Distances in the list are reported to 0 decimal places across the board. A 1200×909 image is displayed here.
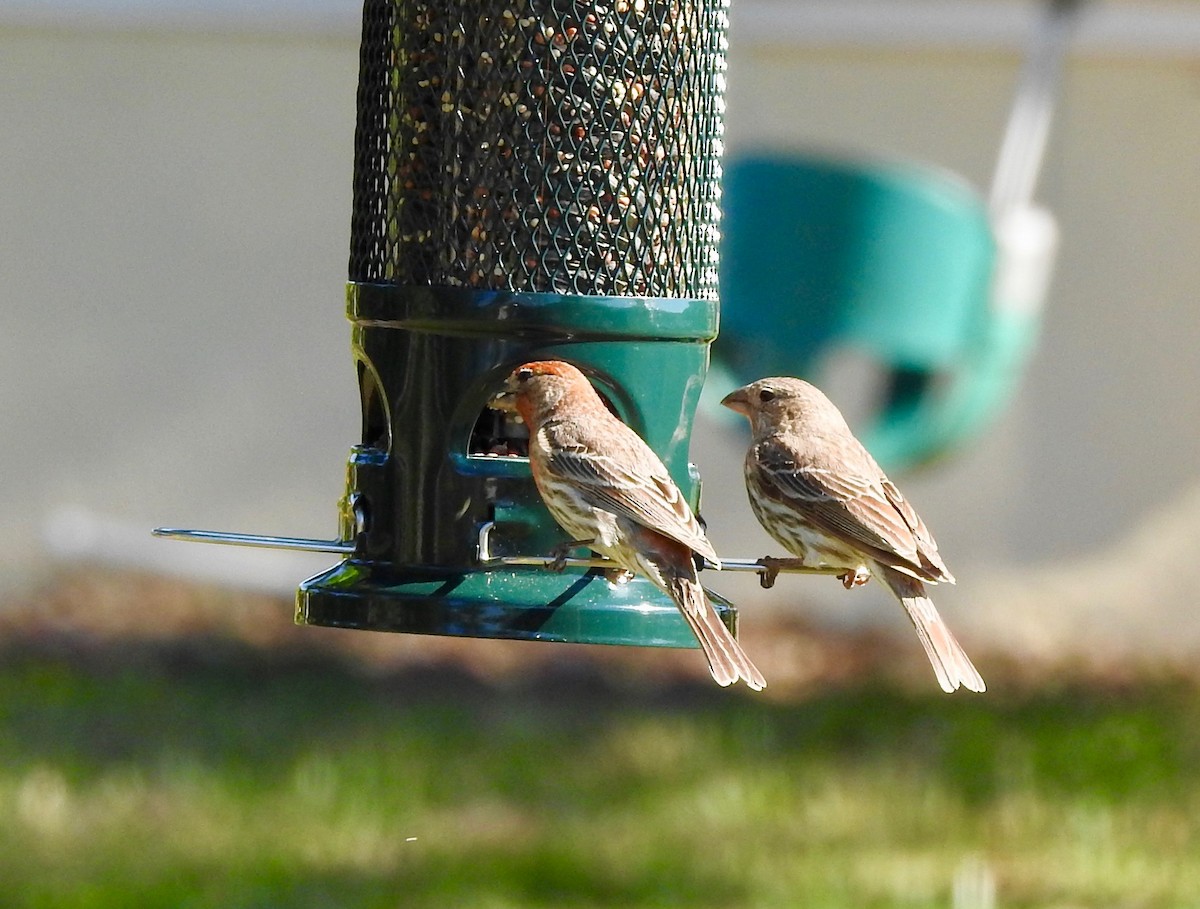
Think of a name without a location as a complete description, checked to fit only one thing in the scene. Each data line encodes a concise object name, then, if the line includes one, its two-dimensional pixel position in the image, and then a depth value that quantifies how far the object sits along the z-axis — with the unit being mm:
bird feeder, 9273
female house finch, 9430
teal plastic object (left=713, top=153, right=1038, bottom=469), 16406
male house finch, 8797
